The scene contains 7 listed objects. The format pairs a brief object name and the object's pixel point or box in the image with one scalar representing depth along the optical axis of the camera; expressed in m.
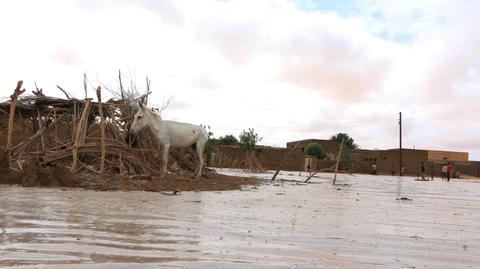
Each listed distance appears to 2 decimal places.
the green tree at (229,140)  78.41
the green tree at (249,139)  58.97
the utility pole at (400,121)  67.69
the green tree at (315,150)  81.06
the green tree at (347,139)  95.44
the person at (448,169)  40.02
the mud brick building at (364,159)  60.09
